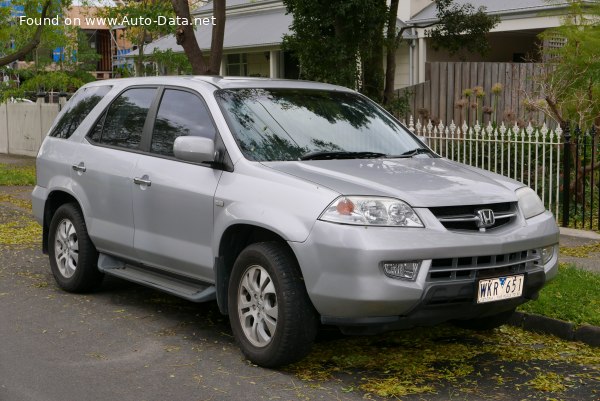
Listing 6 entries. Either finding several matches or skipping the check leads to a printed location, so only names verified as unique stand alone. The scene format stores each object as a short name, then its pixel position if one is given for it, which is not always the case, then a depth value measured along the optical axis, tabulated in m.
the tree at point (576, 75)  12.64
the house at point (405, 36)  19.41
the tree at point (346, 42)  14.12
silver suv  5.30
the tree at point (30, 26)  19.23
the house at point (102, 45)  49.53
